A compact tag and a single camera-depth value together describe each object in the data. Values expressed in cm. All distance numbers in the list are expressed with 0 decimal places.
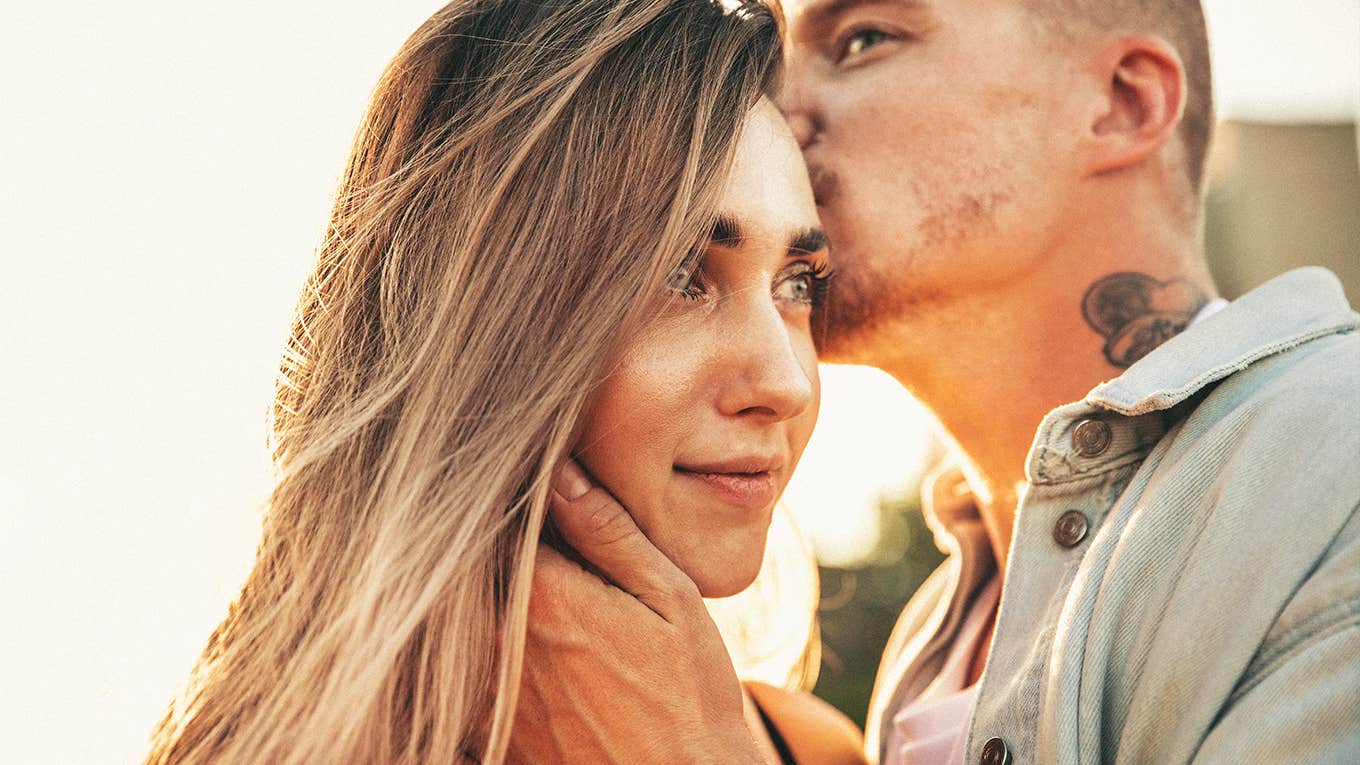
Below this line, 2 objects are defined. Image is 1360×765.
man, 52
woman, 55
